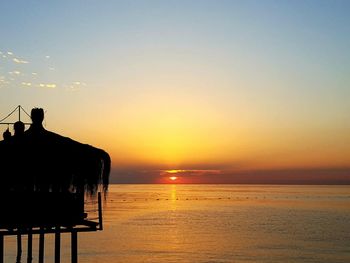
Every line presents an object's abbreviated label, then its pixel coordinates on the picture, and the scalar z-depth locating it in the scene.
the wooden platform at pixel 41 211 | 18.19
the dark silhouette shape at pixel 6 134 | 21.50
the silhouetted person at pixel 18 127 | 20.51
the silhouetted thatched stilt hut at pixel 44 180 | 18.33
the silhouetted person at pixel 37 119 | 19.42
